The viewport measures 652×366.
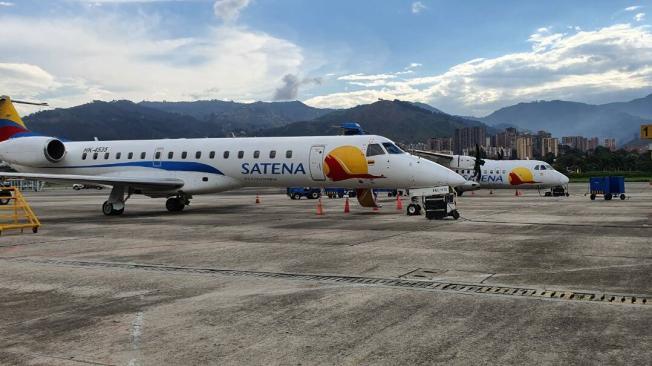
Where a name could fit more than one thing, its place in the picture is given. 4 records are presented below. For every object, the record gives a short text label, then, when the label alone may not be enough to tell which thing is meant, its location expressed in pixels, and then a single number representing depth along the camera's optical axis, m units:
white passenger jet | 21.11
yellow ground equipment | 16.72
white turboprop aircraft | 39.91
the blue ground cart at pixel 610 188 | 33.56
